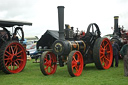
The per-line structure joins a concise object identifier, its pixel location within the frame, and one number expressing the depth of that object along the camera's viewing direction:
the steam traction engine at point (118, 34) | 10.31
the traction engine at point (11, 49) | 6.73
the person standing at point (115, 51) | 7.80
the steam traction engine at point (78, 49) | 6.11
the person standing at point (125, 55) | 5.67
